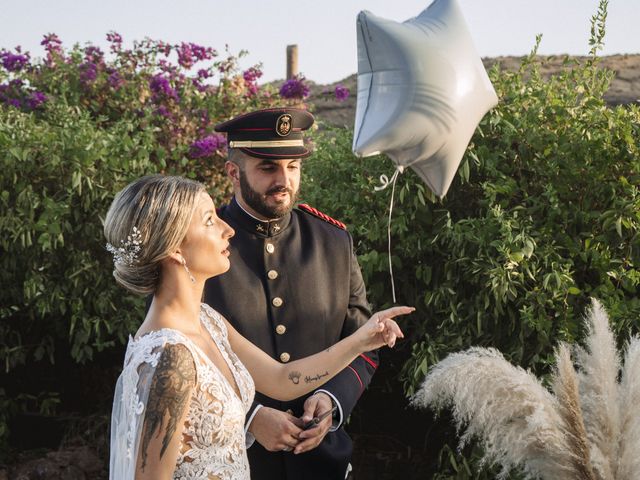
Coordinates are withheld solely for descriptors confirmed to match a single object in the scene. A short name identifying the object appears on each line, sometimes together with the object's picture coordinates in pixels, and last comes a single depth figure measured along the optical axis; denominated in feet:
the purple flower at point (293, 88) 21.97
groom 9.99
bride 6.66
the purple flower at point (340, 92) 20.83
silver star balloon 7.66
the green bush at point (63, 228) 16.05
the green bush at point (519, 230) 12.01
